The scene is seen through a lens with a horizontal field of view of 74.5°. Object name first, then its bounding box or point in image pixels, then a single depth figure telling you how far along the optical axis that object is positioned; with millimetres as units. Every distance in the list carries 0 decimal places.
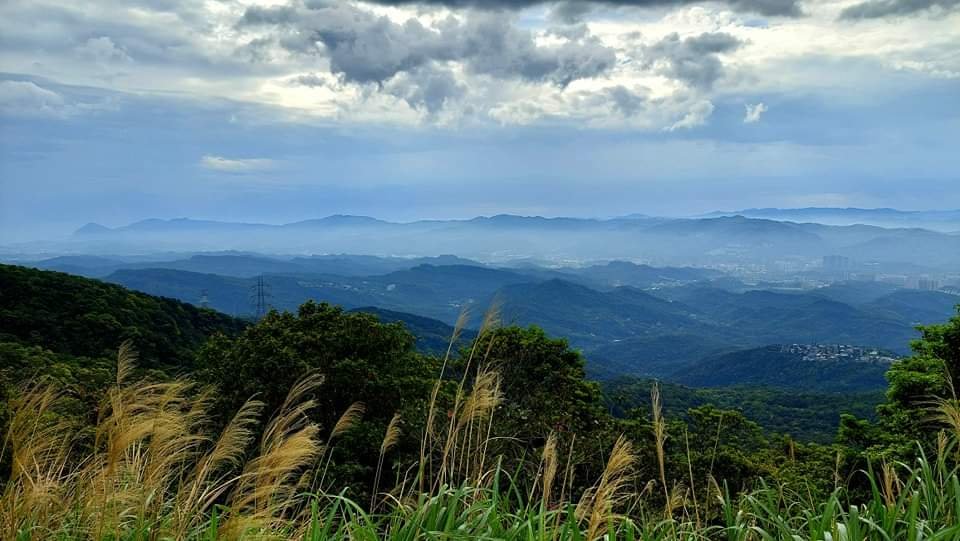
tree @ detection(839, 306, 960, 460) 13984
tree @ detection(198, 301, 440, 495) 15258
